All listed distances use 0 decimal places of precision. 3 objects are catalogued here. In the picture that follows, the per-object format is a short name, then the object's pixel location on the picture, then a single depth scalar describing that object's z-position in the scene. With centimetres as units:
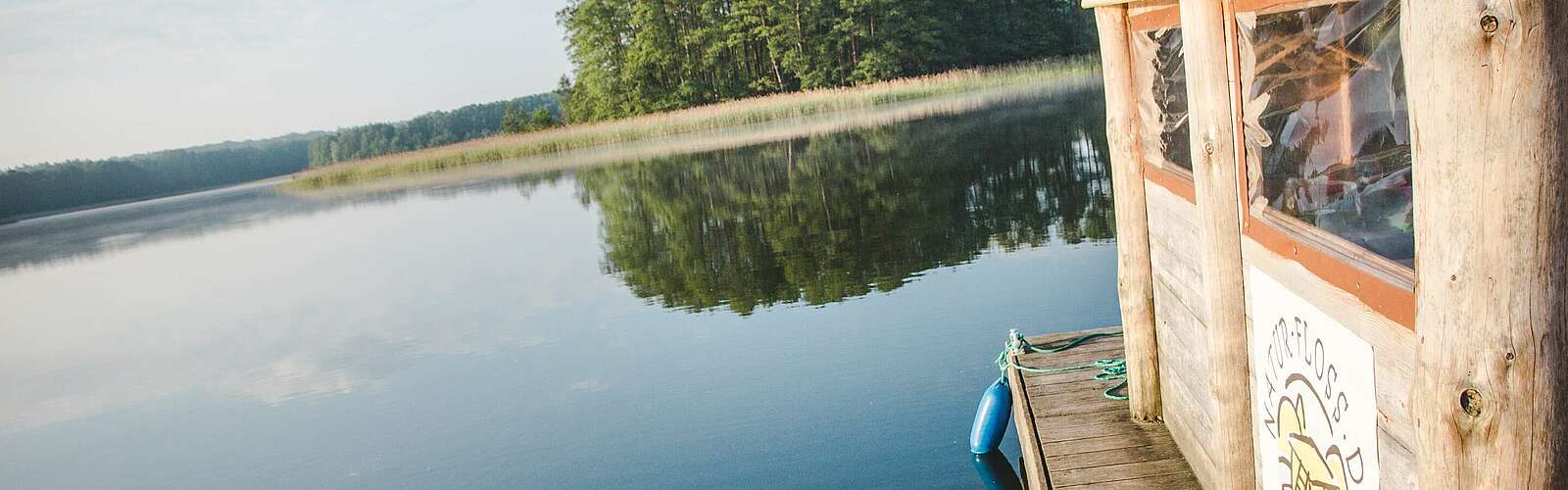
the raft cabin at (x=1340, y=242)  123
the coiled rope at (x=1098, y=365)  402
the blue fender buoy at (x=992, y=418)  439
